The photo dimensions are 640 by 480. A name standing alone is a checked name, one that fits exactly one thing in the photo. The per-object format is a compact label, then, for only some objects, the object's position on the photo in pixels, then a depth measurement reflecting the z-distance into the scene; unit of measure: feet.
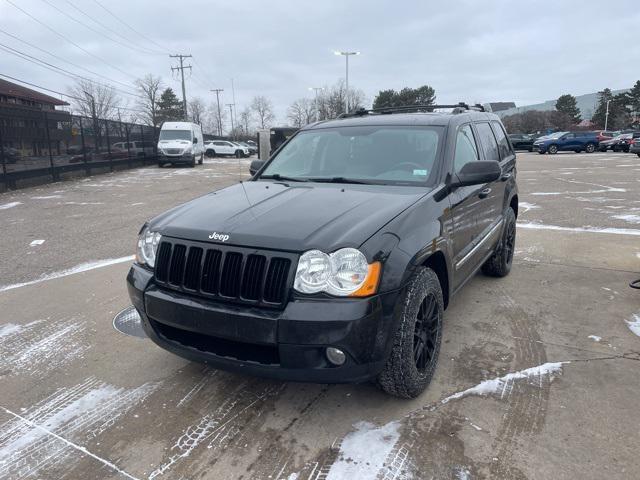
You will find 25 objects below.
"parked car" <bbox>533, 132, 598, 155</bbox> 114.42
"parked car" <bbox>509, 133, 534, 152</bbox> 131.31
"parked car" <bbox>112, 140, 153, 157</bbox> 78.64
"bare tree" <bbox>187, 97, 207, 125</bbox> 292.08
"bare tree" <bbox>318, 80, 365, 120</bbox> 225.97
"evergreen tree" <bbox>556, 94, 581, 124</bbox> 278.26
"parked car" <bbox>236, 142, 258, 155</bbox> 153.43
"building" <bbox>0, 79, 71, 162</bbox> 47.44
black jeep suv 8.02
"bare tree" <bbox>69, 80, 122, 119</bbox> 210.59
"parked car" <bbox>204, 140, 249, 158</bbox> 134.41
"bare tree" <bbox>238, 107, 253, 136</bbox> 341.00
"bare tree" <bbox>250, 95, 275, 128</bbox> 338.54
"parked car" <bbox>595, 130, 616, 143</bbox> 114.73
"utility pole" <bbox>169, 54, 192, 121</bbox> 187.11
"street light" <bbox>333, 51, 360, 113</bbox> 114.95
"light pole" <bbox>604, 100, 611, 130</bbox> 258.43
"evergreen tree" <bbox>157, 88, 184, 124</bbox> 258.78
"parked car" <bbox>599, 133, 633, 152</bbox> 109.70
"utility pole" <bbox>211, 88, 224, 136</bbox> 274.98
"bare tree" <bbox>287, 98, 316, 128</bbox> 293.06
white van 85.71
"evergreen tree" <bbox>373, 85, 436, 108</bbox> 227.34
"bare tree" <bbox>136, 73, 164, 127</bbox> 252.21
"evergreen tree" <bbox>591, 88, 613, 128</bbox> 270.67
